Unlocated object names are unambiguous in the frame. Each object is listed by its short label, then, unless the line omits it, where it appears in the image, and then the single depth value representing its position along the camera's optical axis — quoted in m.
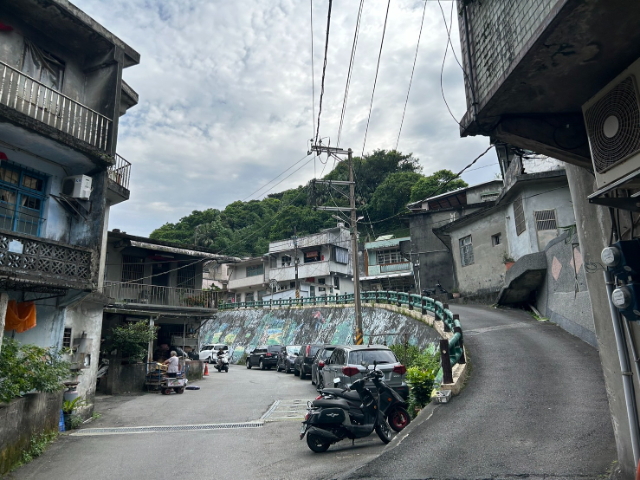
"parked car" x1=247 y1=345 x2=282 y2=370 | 28.00
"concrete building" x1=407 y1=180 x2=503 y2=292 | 34.25
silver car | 10.88
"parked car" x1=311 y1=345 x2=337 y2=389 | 14.55
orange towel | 9.59
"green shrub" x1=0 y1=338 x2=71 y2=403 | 7.49
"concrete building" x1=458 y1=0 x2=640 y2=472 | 4.25
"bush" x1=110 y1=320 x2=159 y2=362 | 17.16
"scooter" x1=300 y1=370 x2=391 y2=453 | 7.70
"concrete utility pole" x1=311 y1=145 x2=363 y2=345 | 19.89
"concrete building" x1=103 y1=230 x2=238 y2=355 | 19.77
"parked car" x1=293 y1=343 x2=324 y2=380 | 20.97
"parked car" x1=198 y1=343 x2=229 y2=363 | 32.78
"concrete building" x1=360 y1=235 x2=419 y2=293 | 43.22
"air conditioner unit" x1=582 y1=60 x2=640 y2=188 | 4.33
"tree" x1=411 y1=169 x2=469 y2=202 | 43.57
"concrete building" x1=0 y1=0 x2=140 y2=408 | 9.65
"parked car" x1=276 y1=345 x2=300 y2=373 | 24.47
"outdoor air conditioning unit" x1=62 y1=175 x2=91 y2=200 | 11.24
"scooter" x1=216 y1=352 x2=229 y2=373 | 26.38
